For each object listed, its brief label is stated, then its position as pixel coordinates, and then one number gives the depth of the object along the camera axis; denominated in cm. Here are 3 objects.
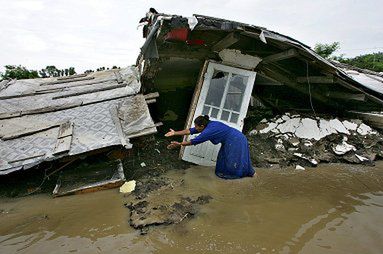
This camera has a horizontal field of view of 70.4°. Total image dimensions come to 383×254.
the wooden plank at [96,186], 402
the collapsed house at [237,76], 436
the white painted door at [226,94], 552
